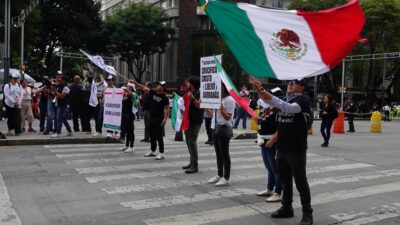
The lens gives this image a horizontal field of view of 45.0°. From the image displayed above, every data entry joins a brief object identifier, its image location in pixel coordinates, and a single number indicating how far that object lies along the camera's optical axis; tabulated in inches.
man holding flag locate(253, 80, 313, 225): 231.3
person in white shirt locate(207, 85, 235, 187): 321.7
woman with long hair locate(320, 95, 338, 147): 638.8
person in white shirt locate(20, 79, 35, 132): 612.4
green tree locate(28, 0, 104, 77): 1918.1
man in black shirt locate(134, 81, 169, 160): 435.8
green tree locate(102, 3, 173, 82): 1913.1
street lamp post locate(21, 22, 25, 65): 1264.8
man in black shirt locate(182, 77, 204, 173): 365.7
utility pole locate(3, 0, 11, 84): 832.9
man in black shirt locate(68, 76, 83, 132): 594.9
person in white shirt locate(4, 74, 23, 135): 562.6
